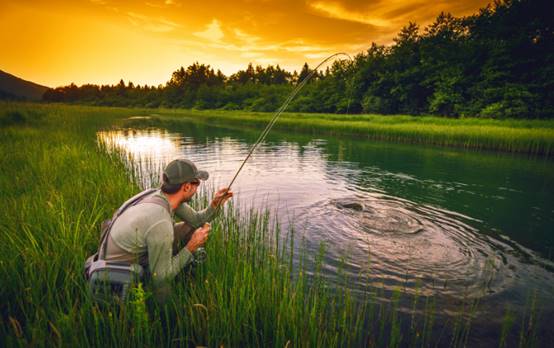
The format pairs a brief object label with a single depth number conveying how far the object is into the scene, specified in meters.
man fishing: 2.55
